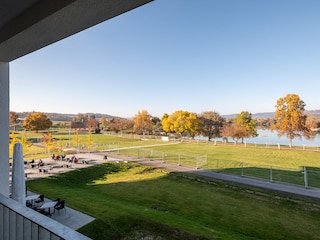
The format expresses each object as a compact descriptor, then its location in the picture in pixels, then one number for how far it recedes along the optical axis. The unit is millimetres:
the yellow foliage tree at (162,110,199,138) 47375
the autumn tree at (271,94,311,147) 33403
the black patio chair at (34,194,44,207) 8035
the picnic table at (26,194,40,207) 7655
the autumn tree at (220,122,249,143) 41031
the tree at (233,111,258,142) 46688
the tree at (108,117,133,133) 64750
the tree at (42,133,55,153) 20972
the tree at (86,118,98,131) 60088
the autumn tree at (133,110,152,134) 57638
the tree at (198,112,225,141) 50375
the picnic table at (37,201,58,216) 7042
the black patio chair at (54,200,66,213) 7168
